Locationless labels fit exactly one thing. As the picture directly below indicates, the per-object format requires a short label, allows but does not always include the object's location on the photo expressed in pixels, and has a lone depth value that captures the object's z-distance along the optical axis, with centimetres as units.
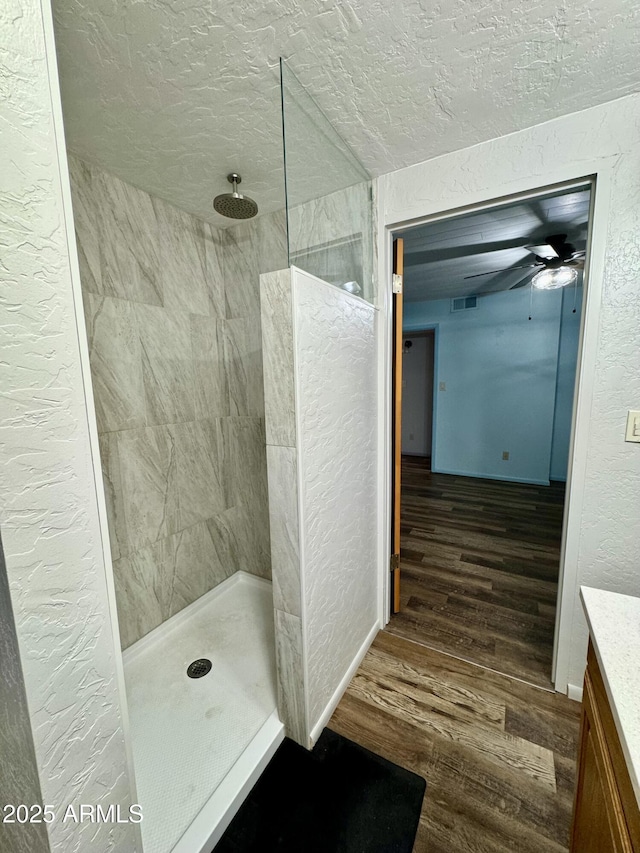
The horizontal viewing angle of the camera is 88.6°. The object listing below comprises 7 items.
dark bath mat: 103
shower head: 154
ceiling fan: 249
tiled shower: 128
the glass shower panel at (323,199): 108
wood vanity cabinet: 52
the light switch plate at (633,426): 125
